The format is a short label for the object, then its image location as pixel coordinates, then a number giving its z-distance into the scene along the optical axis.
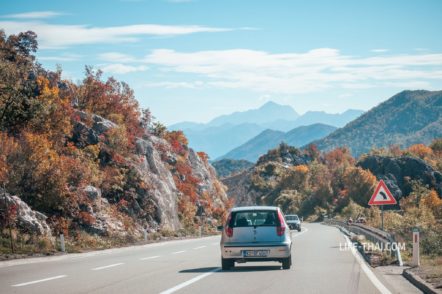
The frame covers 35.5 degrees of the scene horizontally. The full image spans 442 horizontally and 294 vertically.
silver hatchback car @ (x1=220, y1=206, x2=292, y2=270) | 17.64
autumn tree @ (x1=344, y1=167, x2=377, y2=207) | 145.00
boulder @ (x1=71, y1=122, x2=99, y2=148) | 47.56
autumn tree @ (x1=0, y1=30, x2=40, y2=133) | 41.88
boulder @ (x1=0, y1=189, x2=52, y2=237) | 30.17
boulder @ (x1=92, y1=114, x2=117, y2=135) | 49.53
